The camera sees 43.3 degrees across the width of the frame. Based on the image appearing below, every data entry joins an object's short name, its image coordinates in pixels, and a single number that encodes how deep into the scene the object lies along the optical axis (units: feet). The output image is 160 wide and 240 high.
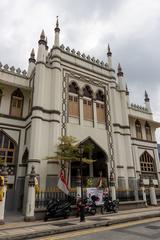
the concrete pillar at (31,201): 34.65
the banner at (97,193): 44.36
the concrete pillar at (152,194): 56.66
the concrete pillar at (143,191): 55.26
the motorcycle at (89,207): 40.61
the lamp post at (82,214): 32.54
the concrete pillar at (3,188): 31.53
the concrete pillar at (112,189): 48.20
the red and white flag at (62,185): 40.32
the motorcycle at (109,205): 43.78
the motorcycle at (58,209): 35.75
